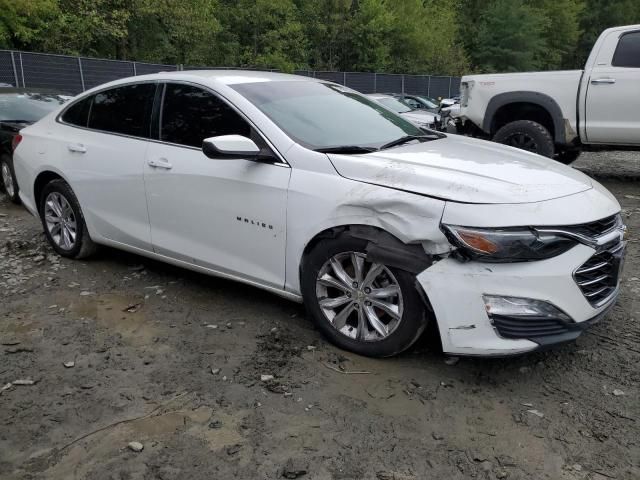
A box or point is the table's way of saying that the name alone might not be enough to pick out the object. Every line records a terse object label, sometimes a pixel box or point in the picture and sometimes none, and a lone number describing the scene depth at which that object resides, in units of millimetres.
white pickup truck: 7402
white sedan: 2906
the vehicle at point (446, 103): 16653
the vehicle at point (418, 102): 22359
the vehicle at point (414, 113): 13055
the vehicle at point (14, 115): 7426
